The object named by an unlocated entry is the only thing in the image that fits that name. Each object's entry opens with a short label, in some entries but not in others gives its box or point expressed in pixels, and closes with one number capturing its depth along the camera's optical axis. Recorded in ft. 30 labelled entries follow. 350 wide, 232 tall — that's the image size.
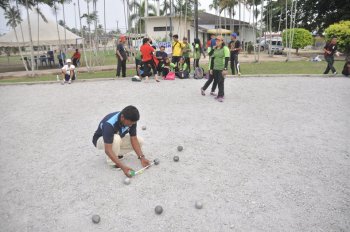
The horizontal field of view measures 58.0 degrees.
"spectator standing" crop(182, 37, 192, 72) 46.21
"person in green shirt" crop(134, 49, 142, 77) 47.14
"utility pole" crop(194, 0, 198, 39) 67.87
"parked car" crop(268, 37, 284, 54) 114.23
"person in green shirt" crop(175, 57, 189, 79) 45.64
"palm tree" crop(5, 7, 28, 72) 72.68
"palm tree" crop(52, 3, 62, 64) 77.30
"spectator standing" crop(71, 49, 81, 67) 71.37
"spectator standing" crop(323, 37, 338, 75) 45.24
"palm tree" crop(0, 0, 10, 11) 85.69
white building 127.13
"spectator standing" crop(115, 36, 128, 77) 46.80
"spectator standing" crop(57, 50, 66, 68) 74.94
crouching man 13.37
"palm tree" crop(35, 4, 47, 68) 78.85
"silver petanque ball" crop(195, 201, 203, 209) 12.29
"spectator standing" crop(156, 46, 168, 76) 46.34
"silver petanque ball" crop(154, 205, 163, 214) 11.97
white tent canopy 73.20
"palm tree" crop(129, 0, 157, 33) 143.33
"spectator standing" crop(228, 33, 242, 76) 44.68
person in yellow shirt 45.57
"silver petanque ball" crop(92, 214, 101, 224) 11.47
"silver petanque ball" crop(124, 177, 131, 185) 14.29
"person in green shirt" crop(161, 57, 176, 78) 46.38
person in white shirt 44.79
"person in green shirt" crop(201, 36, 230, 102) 30.14
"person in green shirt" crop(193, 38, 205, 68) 47.52
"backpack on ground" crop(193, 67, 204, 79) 45.19
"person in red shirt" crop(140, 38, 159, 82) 42.93
